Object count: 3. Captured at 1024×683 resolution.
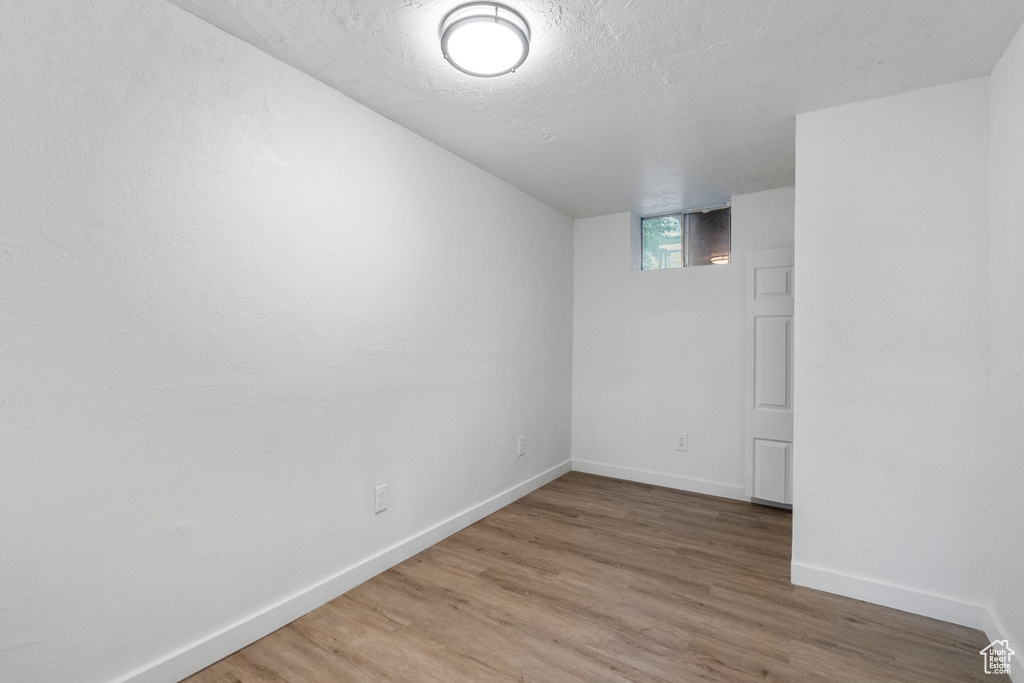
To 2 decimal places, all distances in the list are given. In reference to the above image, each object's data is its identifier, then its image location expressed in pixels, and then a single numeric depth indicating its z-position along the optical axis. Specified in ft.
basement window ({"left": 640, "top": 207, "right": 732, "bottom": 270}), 12.29
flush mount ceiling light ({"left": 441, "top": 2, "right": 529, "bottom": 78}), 5.17
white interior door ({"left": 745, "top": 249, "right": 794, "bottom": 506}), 10.72
